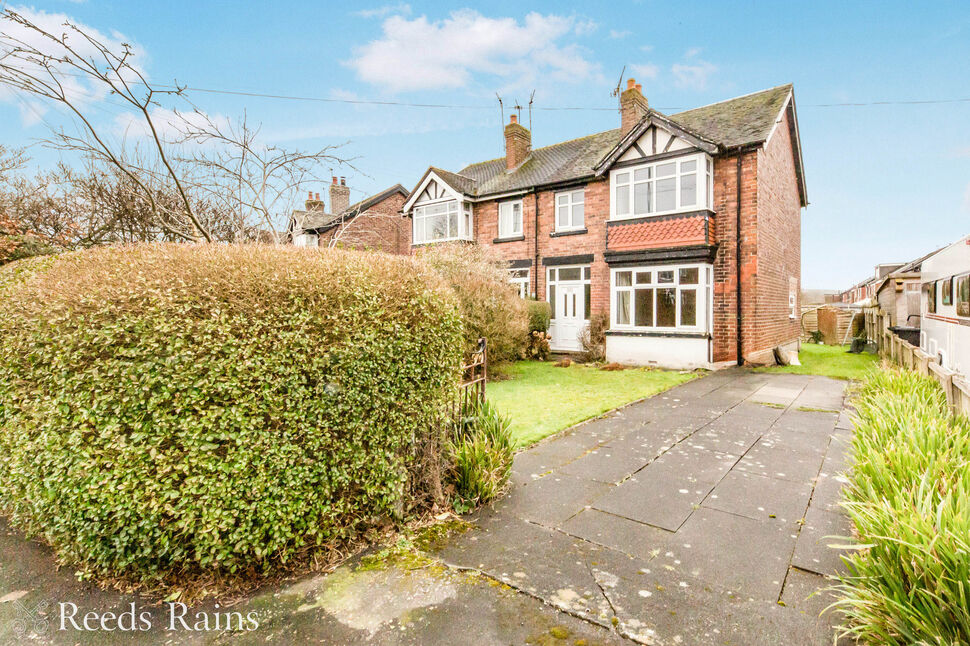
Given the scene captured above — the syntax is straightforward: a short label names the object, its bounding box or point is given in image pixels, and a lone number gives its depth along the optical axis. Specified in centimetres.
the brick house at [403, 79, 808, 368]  1223
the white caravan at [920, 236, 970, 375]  779
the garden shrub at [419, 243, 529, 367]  1055
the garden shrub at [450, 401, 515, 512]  380
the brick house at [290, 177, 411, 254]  2180
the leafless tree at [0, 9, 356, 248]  376
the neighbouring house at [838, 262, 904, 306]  4247
